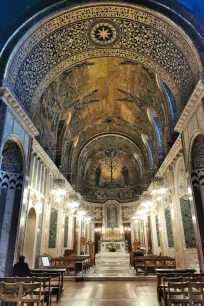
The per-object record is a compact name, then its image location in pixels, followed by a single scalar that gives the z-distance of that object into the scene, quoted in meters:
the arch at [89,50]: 8.88
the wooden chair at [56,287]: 7.17
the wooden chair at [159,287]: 6.70
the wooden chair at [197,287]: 4.46
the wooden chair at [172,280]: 5.27
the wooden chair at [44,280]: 5.44
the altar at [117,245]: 26.68
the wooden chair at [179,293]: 4.46
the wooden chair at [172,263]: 11.73
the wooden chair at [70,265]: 12.88
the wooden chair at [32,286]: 4.48
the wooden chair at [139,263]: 12.68
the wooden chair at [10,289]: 4.49
